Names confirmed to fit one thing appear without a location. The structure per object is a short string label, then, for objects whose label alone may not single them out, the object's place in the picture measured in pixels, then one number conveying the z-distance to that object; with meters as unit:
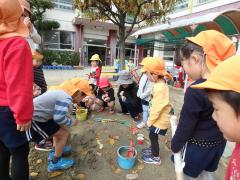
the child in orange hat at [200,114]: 1.21
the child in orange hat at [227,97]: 0.67
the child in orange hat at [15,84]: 1.27
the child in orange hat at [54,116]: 1.69
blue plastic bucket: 2.05
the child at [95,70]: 4.76
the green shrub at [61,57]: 12.74
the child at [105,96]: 3.69
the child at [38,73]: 2.47
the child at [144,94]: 3.06
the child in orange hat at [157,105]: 2.04
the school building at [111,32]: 6.80
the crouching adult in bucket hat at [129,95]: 3.40
